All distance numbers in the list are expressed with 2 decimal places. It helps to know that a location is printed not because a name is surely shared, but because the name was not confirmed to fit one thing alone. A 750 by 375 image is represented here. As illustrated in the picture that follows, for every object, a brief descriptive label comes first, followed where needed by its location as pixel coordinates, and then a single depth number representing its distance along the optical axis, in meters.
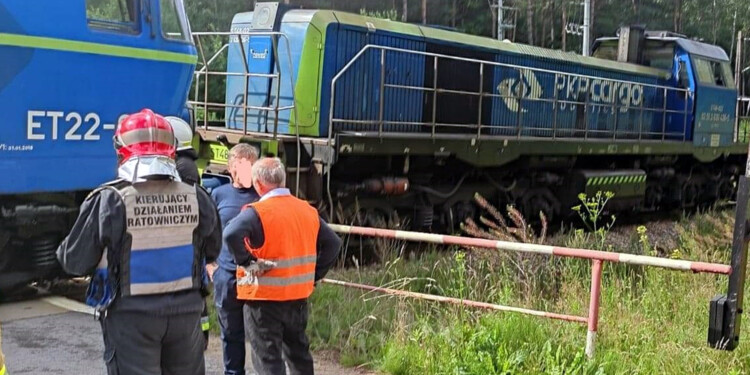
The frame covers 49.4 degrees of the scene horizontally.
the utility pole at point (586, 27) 25.36
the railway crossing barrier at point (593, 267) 5.09
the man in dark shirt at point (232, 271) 4.78
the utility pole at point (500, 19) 29.30
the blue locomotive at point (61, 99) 6.57
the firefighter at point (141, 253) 3.42
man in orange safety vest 4.46
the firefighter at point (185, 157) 4.73
